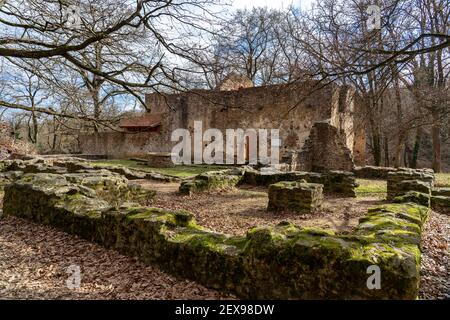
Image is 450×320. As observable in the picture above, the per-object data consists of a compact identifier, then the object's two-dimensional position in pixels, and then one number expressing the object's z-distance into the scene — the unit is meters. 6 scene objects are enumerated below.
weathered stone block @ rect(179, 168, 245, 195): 10.45
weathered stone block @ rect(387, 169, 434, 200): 8.73
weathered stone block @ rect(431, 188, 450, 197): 8.86
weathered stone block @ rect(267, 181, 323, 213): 7.89
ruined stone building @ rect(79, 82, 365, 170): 17.91
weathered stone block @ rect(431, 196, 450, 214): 7.97
